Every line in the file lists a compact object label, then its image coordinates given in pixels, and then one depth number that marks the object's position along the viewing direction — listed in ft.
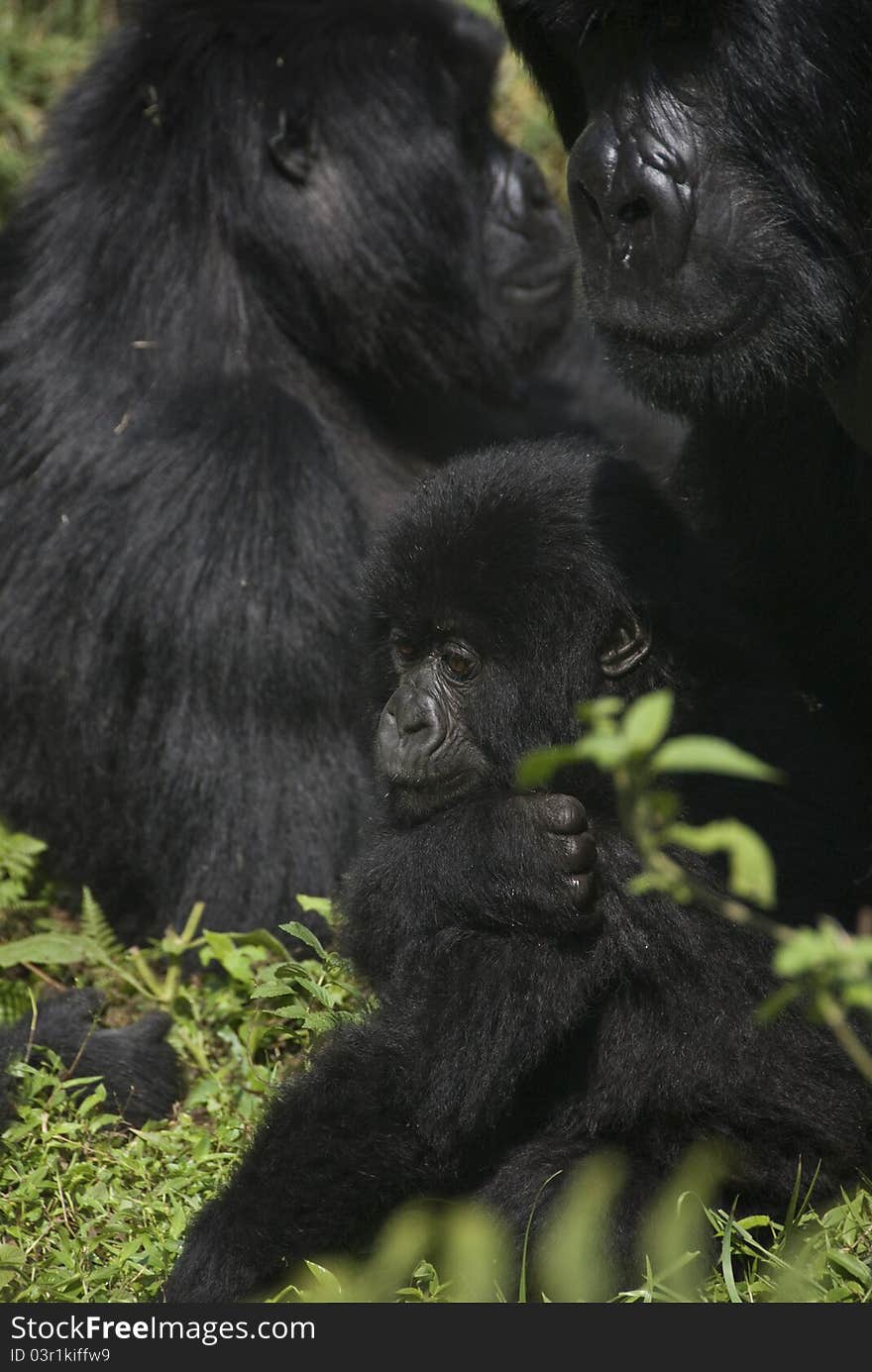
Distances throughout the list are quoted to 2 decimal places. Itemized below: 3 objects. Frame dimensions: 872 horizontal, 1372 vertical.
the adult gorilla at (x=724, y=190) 24.72
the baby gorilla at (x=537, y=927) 25.09
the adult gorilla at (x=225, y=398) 35.70
